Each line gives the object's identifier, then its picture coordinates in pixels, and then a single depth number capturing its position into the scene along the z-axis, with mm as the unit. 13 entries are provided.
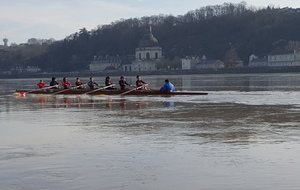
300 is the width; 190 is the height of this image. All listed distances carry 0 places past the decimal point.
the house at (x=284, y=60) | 128750
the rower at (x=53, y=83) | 34281
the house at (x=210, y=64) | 141250
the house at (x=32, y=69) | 193500
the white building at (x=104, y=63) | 177625
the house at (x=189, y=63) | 150750
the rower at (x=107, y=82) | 31872
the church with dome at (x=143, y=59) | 166500
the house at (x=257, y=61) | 134625
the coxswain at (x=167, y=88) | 28019
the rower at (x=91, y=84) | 32188
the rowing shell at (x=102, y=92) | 28109
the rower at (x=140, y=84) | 29850
